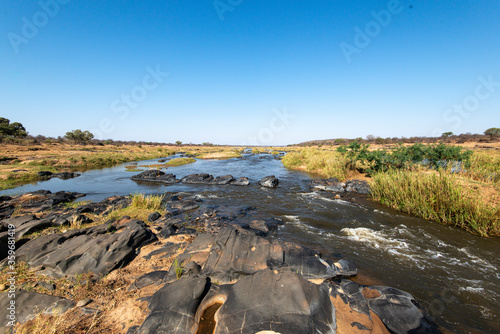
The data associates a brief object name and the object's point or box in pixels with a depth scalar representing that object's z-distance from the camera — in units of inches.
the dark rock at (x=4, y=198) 495.4
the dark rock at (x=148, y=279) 190.5
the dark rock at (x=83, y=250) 210.2
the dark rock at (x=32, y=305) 148.3
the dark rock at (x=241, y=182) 735.7
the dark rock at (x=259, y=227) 327.9
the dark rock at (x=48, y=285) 181.8
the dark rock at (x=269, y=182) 690.4
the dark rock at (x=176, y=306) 134.5
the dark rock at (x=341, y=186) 583.8
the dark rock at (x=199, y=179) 779.4
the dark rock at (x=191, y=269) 200.2
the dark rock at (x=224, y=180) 759.1
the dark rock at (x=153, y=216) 372.8
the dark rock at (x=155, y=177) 810.6
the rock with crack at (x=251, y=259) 200.7
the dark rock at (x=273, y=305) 129.6
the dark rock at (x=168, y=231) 307.4
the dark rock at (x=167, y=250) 247.6
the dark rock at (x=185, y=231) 321.1
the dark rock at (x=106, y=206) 414.3
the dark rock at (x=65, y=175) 876.1
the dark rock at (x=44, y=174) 847.3
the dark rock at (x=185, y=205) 453.4
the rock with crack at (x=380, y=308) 144.6
